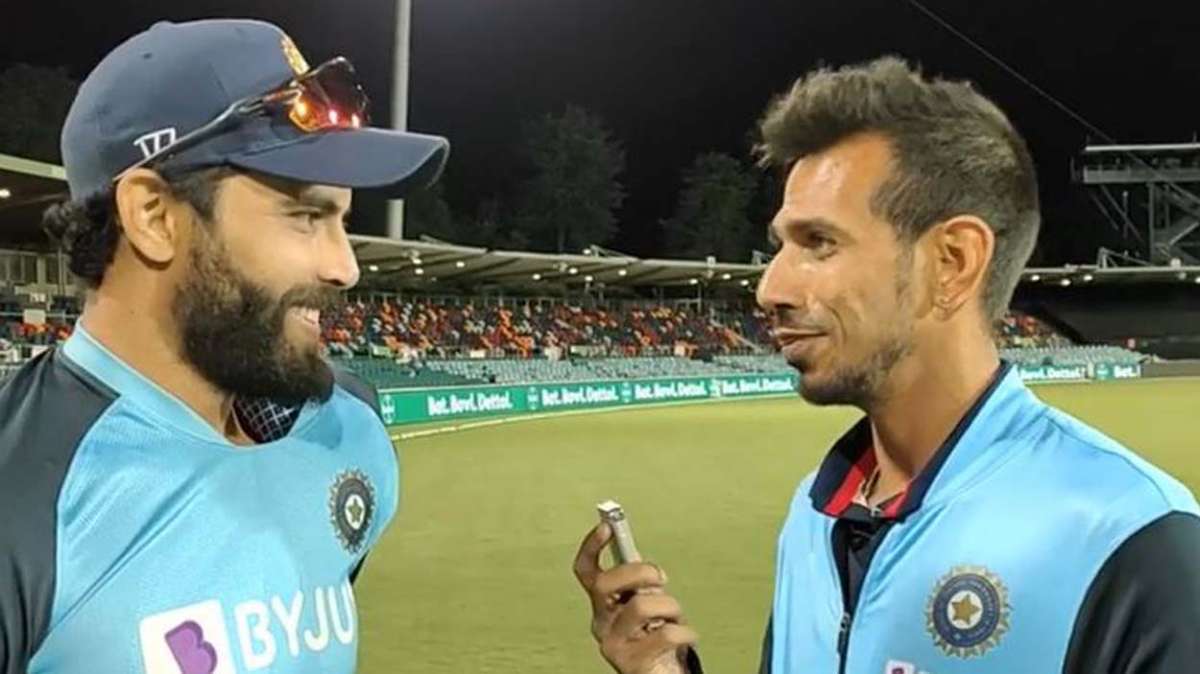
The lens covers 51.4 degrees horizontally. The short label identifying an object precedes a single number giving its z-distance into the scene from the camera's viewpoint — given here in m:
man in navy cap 1.79
